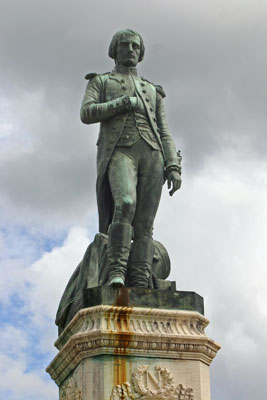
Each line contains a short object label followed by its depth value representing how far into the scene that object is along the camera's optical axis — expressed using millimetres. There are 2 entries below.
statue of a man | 13078
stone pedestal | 11844
